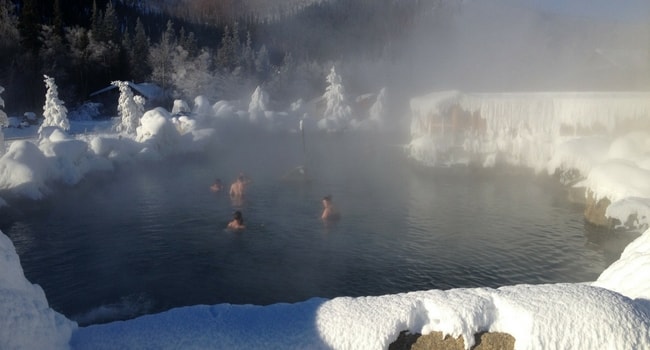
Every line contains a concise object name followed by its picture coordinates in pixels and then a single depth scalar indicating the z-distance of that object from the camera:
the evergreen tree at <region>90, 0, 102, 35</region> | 47.44
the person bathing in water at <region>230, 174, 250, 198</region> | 18.72
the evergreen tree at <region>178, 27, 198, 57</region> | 55.72
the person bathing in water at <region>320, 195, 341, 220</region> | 15.88
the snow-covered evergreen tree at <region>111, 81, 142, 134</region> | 33.91
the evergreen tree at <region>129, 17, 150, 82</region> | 50.41
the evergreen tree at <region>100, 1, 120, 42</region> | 48.22
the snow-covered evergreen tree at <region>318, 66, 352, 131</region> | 49.56
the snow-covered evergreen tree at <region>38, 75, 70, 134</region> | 31.02
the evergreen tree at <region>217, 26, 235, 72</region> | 57.22
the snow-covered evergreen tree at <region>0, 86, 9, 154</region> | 21.98
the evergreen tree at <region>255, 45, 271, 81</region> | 61.84
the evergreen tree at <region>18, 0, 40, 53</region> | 44.31
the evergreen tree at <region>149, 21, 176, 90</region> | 51.34
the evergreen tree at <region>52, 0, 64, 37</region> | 46.25
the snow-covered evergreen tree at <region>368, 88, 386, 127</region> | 51.25
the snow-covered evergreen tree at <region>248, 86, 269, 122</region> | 45.34
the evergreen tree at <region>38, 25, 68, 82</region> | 44.22
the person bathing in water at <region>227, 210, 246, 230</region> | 15.02
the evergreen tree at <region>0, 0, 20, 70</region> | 43.84
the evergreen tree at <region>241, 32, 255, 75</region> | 60.72
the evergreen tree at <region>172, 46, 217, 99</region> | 51.88
